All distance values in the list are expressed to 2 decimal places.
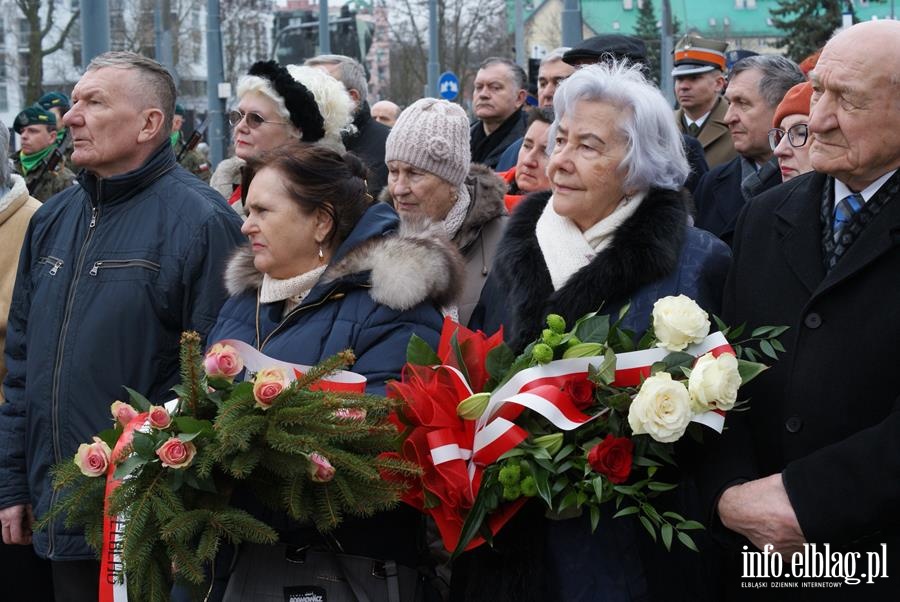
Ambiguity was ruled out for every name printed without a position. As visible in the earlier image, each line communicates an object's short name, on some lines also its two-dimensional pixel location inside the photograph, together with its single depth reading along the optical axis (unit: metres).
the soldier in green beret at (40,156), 9.37
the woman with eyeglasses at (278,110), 5.65
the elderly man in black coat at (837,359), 3.06
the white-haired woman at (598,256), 3.50
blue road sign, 26.12
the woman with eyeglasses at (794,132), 5.40
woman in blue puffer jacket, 3.70
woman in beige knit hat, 5.41
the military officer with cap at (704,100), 7.87
